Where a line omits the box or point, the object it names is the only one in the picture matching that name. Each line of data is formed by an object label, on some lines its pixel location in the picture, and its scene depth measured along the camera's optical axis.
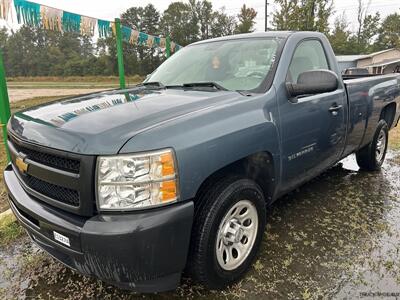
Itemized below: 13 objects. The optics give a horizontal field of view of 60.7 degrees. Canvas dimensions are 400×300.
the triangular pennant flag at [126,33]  6.06
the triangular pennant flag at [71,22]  4.57
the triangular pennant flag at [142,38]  6.90
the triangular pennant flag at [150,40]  7.30
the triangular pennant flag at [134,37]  6.56
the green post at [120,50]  5.46
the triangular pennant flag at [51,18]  4.23
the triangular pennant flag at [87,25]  4.87
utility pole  33.77
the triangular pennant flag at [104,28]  5.18
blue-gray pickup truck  1.84
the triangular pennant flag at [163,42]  8.00
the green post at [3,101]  3.80
